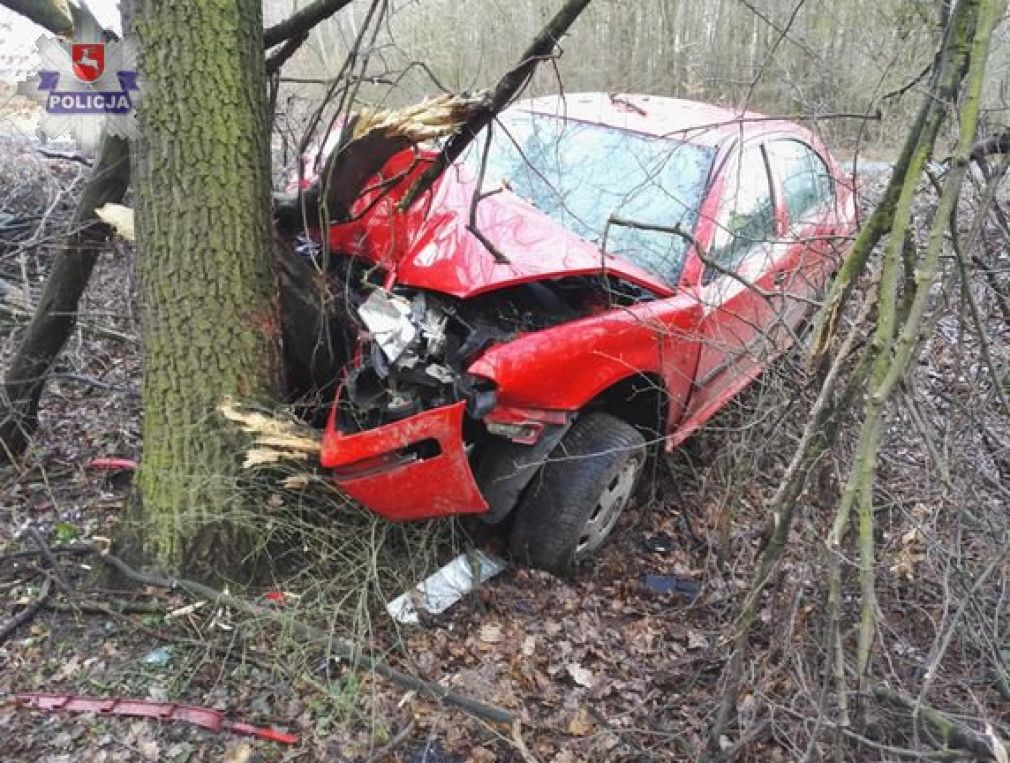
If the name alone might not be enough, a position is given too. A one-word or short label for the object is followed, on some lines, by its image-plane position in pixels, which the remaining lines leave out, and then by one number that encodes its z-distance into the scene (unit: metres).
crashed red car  2.83
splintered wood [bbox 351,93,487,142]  2.91
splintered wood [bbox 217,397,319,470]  2.78
